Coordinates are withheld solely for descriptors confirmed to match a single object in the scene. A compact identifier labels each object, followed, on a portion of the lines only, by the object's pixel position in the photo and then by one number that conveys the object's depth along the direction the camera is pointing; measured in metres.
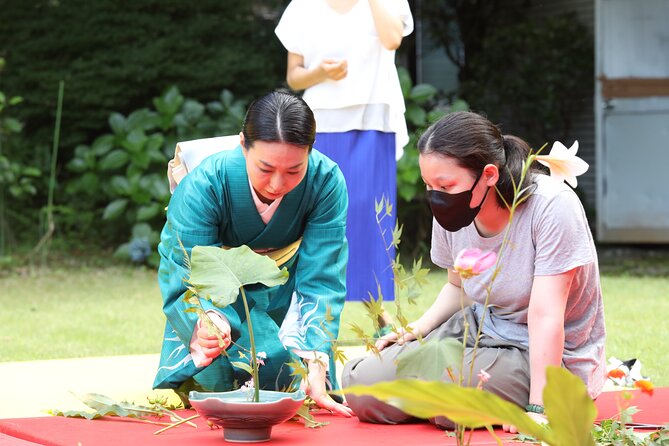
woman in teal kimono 4.62
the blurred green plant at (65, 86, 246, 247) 13.40
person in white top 7.00
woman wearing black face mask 4.23
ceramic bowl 4.03
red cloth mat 4.11
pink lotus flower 2.91
